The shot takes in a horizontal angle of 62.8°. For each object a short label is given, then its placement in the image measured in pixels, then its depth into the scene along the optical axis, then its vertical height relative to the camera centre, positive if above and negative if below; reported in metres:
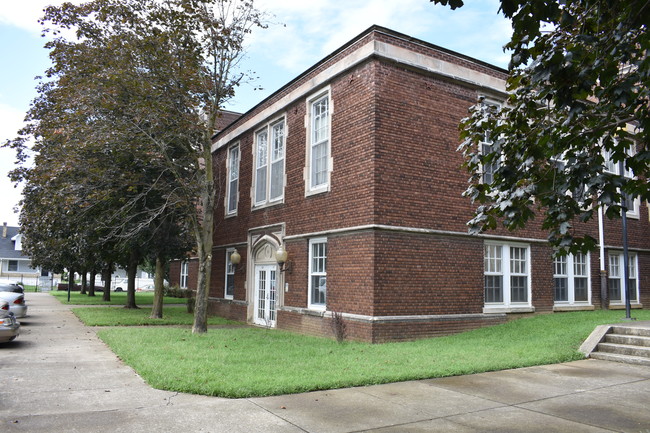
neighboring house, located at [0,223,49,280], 68.62 +0.91
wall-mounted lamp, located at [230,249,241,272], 19.25 +0.45
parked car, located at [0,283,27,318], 17.14 -1.16
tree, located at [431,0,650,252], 5.22 +1.82
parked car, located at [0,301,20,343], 11.74 -1.34
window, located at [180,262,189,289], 34.08 -0.30
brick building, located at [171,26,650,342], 12.99 +1.48
